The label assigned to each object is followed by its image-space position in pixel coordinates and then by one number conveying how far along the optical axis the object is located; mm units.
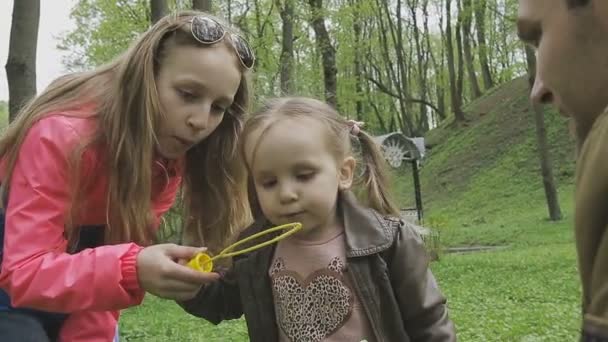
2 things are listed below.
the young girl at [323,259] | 1907
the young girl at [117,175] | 1884
